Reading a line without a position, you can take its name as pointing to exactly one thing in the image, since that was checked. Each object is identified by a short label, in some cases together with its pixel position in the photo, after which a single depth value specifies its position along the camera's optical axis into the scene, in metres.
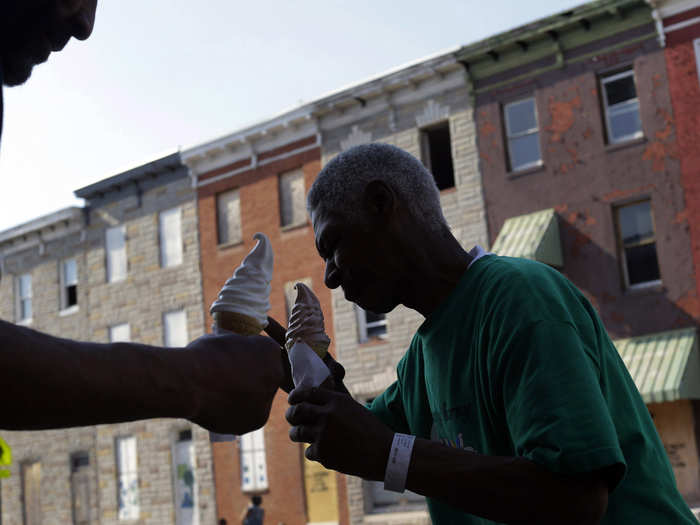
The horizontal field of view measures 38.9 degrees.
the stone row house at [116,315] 28.39
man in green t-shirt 2.48
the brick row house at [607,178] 19.23
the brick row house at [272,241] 24.97
